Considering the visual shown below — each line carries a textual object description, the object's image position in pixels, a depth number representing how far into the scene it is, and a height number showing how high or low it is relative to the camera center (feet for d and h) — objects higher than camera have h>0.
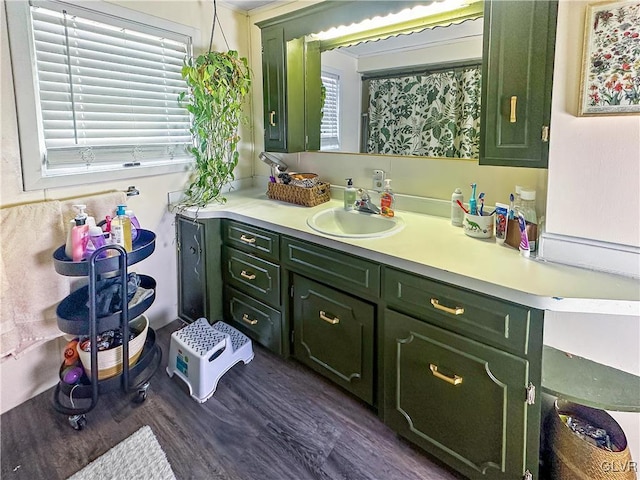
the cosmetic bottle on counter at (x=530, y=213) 4.81 -0.54
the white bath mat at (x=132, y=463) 4.91 -3.76
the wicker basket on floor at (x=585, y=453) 4.08 -3.04
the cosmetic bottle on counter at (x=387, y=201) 6.68 -0.50
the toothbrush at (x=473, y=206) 5.55 -0.50
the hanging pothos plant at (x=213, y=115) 7.22 +1.15
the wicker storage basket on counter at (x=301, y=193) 7.58 -0.41
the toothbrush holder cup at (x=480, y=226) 5.45 -0.77
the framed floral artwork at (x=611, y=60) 3.73 +1.08
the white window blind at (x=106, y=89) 5.93 +1.46
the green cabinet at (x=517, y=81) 4.36 +1.06
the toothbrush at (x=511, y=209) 5.11 -0.51
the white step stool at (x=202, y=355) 6.21 -3.03
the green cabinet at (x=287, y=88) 7.61 +1.70
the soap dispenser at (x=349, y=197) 7.11 -0.45
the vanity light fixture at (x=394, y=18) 5.77 +2.52
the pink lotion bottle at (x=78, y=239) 5.45 -0.90
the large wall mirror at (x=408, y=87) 5.90 +1.42
